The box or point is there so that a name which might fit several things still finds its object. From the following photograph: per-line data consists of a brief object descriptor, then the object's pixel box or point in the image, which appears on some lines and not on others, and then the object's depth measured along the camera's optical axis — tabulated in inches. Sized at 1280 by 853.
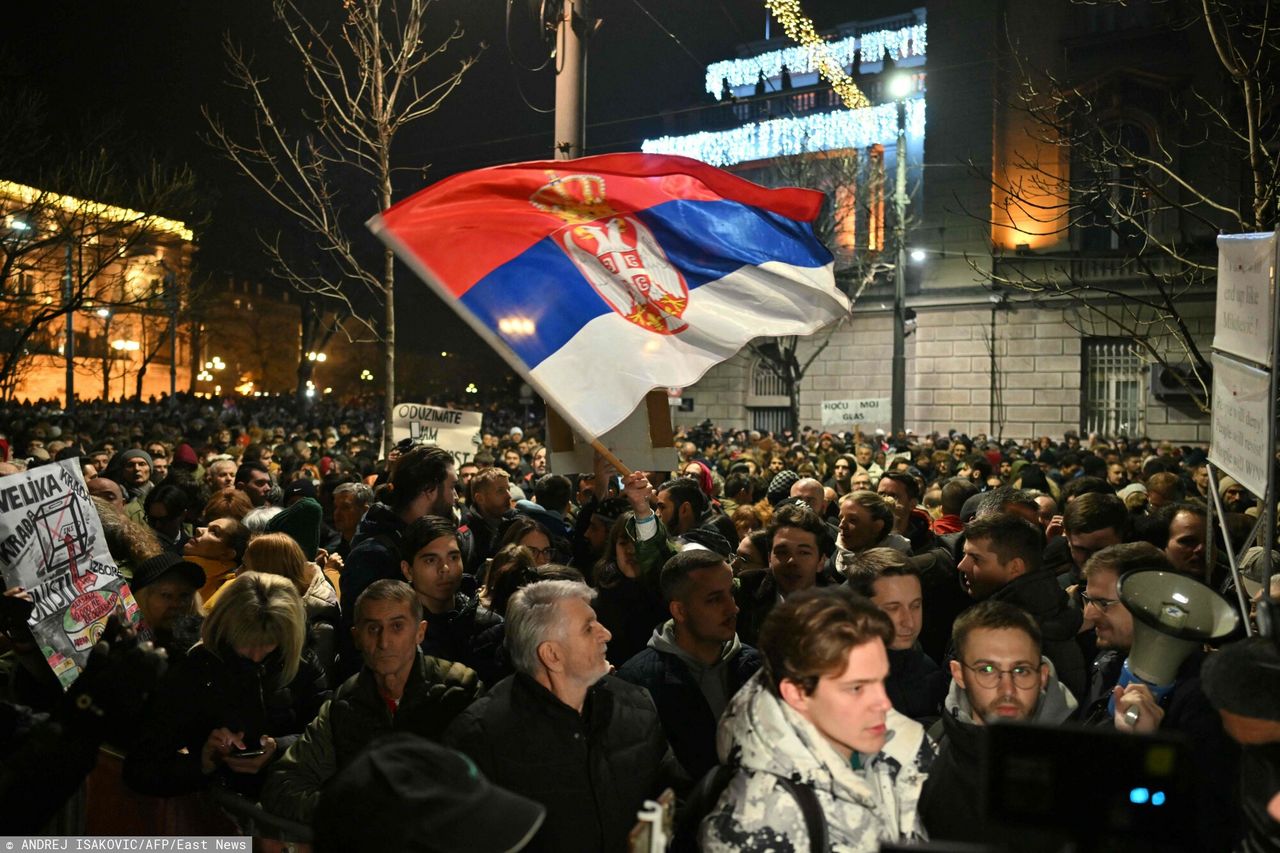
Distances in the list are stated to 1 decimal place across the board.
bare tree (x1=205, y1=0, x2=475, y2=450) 475.5
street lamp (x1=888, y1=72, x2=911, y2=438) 872.3
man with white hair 127.8
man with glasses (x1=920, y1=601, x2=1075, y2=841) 133.1
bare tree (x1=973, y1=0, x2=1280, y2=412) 261.7
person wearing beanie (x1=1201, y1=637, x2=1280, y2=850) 100.8
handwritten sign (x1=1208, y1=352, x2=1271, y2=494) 164.7
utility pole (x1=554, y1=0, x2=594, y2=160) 330.3
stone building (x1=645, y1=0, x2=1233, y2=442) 1020.5
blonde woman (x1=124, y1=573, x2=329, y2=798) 144.3
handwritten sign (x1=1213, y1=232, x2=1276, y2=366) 162.7
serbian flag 176.7
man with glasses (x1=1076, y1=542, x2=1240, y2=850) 118.0
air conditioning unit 1023.0
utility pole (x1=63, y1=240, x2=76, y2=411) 1148.5
